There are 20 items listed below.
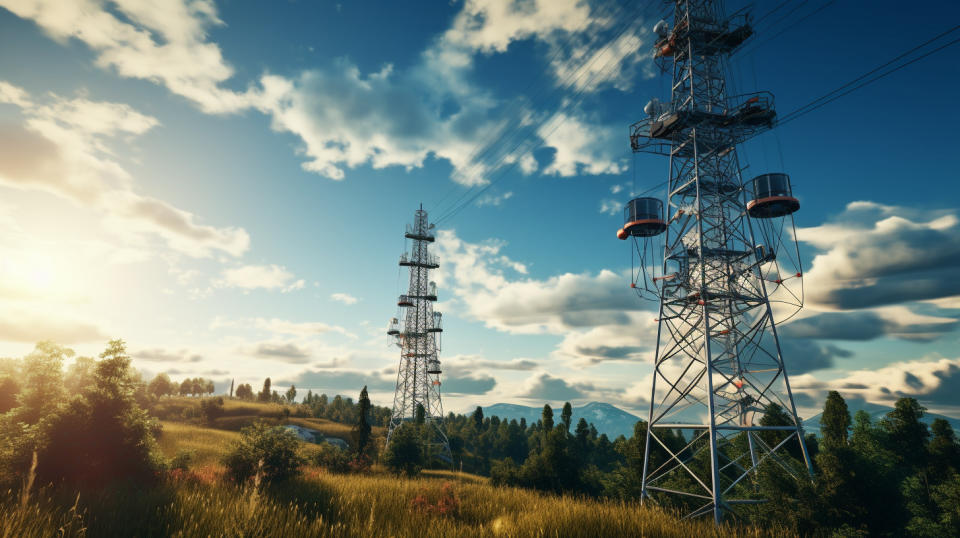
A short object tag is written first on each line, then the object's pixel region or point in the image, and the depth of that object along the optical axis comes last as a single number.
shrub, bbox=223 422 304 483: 16.86
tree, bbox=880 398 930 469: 37.06
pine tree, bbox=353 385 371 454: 52.29
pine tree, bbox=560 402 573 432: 86.05
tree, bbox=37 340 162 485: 15.98
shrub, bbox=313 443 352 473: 31.53
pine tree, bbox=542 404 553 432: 76.00
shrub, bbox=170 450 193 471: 21.27
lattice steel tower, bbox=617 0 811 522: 22.47
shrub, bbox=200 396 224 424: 75.94
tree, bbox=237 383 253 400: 162.31
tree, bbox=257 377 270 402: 136.50
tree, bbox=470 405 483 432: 124.94
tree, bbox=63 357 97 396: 18.01
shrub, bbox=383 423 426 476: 40.50
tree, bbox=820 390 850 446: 50.35
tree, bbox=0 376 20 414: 40.72
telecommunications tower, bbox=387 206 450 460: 51.00
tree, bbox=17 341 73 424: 30.53
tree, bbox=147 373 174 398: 129.14
